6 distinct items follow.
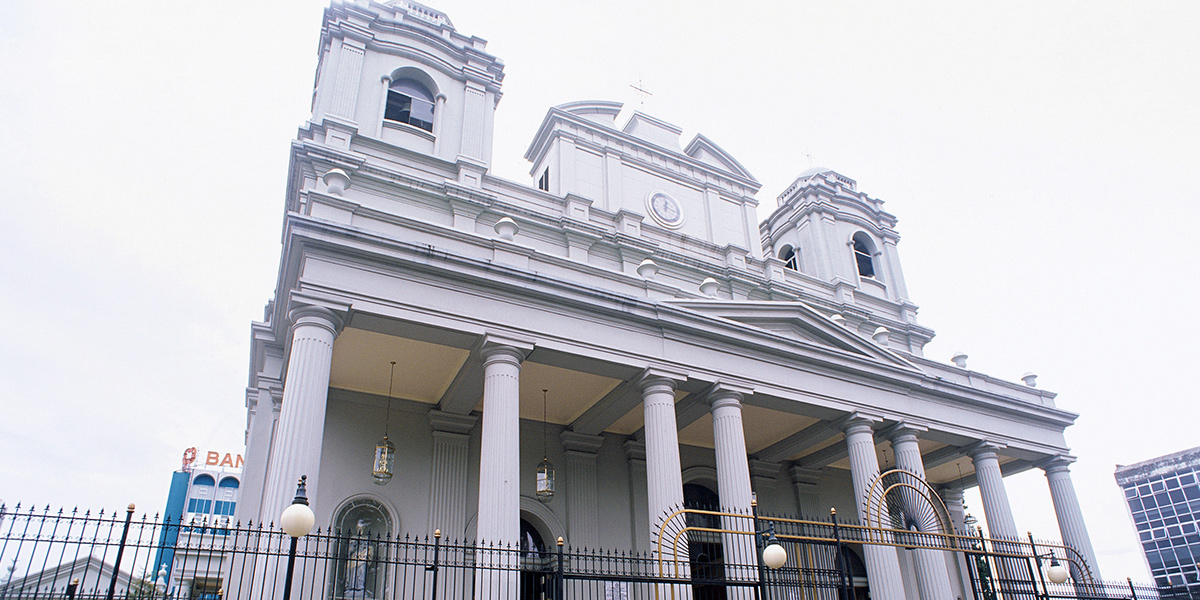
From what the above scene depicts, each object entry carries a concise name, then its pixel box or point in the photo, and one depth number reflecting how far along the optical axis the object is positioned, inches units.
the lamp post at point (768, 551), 366.9
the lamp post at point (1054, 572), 470.6
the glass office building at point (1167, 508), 2738.7
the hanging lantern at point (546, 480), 594.9
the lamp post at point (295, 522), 306.0
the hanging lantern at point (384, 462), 540.4
